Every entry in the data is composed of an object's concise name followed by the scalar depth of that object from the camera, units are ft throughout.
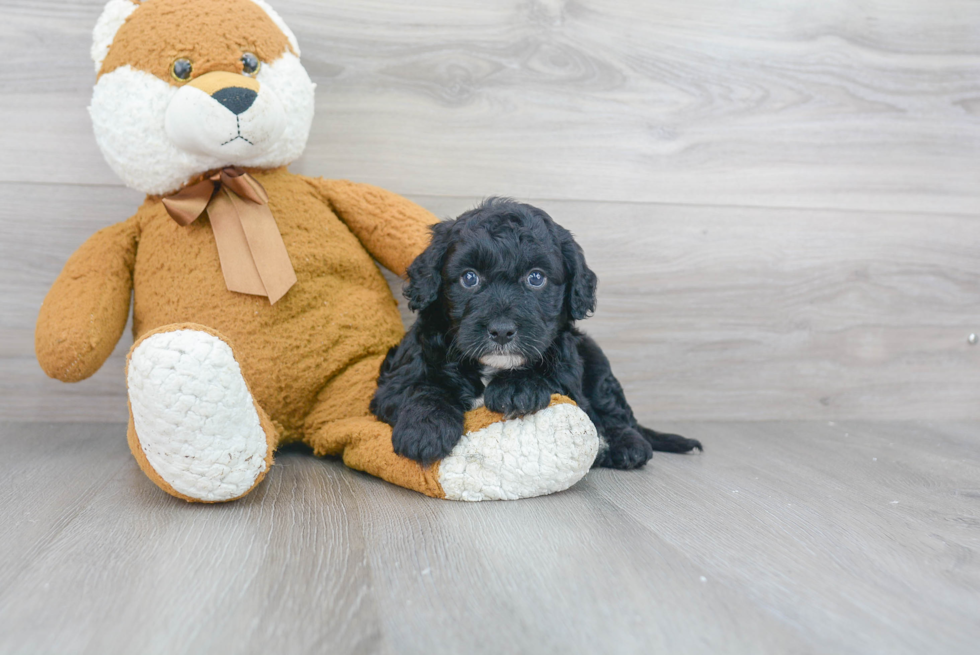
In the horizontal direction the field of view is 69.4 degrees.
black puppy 3.91
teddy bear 3.94
